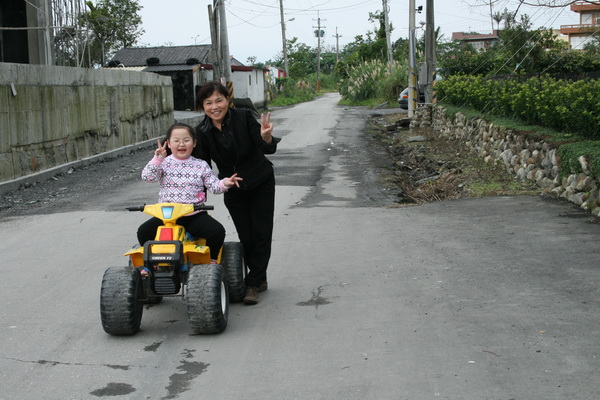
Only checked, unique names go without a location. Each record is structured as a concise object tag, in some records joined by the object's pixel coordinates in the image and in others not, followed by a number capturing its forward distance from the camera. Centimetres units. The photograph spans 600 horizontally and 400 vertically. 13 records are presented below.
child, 571
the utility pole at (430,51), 2484
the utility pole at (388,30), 4934
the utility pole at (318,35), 9986
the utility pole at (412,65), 2869
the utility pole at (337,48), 12106
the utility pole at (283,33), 7438
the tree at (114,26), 4925
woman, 604
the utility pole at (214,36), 3206
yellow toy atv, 527
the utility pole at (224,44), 3256
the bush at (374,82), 4534
